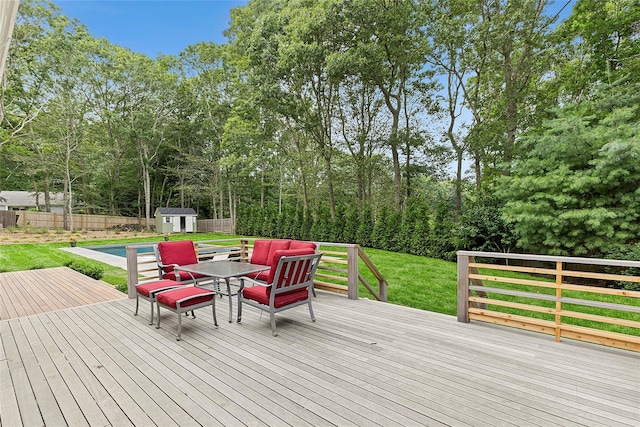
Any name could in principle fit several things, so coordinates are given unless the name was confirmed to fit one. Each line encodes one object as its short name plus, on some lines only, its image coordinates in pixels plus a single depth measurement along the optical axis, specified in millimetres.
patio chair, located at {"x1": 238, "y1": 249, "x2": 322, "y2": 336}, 3191
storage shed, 21422
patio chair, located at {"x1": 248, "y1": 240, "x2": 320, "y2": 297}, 4465
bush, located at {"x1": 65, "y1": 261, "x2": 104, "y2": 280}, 6527
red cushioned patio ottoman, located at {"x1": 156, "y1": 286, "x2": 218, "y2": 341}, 3123
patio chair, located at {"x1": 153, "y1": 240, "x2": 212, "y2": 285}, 4441
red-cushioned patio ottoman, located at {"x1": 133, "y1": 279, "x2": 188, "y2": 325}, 3463
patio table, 3625
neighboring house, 24336
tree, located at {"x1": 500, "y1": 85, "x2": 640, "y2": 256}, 6129
